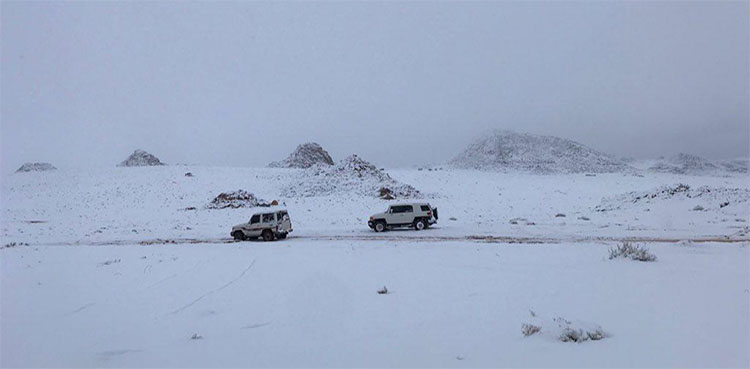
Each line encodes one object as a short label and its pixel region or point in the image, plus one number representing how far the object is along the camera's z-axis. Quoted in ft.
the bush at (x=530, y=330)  21.26
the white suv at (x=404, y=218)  83.35
